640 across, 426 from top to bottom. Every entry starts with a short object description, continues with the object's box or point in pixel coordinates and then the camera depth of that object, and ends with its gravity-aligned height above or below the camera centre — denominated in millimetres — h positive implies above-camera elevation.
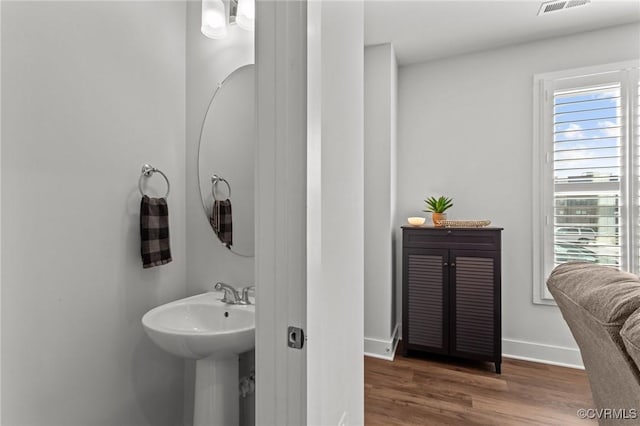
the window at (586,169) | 2473 +334
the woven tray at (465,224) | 2633 -88
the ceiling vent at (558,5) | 2225 +1383
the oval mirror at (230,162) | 1573 +246
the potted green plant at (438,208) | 2807 +40
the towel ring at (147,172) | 1527 +187
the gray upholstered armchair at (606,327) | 859 -318
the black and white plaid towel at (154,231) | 1462 -79
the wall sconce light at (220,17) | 1508 +883
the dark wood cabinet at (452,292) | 2516 -610
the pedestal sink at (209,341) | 1190 -475
